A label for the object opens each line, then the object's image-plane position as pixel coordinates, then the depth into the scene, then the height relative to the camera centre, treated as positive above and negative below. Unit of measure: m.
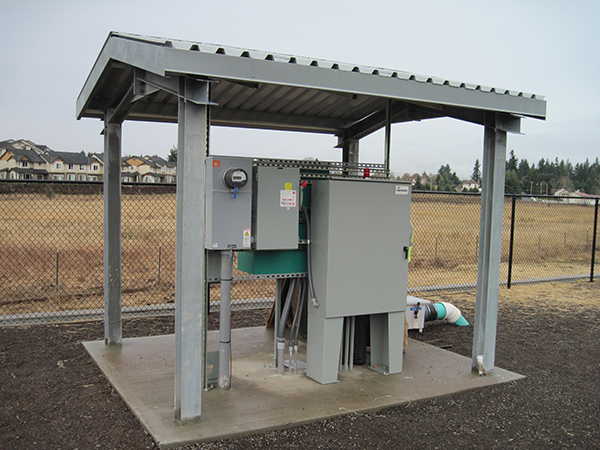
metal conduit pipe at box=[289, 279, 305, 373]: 4.83 -1.34
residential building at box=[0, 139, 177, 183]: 38.62 +2.21
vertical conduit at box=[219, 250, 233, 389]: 4.15 -1.11
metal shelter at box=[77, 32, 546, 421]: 3.52 +0.83
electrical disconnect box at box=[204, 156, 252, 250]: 3.98 -0.13
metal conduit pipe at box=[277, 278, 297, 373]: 4.71 -1.28
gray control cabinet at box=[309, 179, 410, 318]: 4.54 -0.48
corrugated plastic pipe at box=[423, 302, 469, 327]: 6.93 -1.66
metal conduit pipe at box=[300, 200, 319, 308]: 4.63 -0.67
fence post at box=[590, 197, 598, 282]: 11.57 -1.19
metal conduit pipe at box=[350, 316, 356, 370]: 4.97 -1.43
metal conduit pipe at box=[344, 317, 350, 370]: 4.96 -1.52
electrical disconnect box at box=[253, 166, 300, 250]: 4.25 -0.12
